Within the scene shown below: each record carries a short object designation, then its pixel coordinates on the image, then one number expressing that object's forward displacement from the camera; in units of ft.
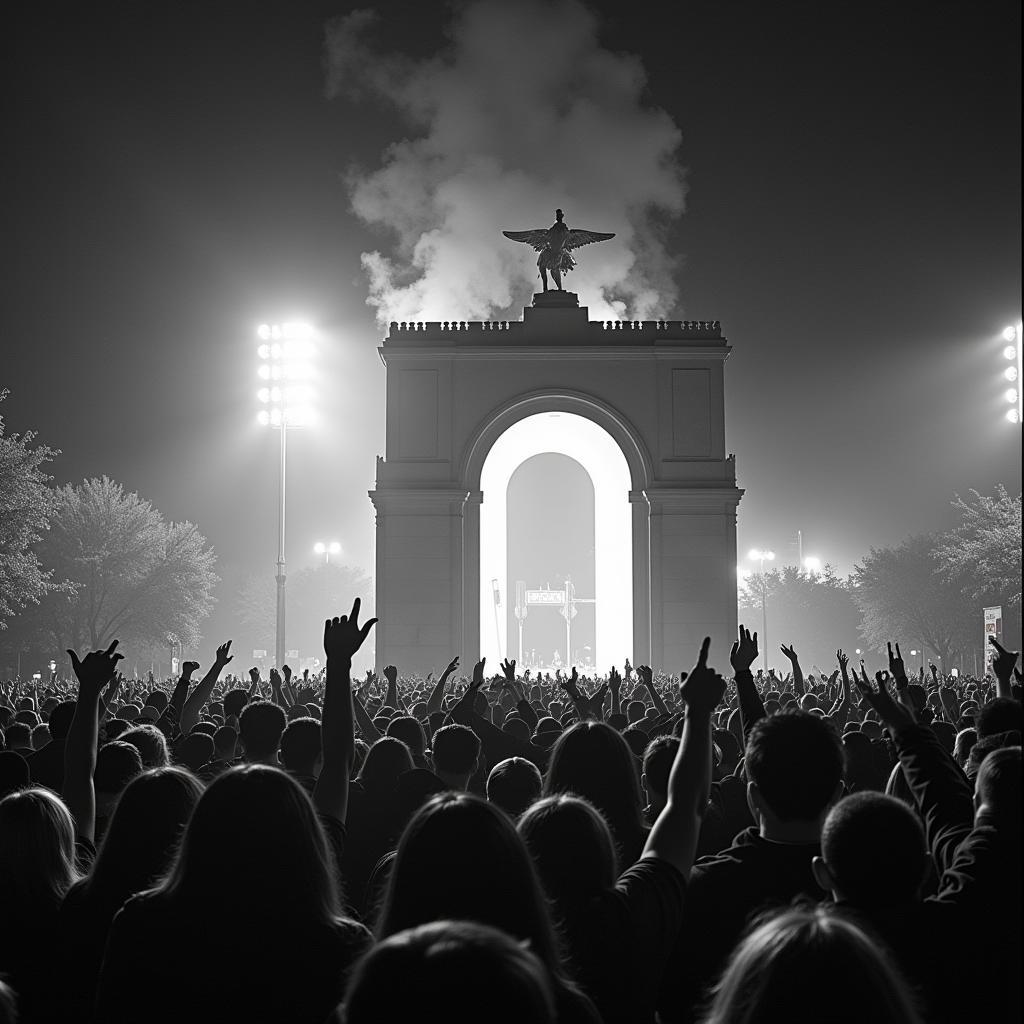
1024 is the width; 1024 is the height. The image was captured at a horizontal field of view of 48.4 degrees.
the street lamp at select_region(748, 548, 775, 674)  229.70
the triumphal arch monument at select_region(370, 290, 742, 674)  126.52
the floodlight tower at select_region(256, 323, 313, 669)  138.82
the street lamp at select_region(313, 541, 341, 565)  241.35
